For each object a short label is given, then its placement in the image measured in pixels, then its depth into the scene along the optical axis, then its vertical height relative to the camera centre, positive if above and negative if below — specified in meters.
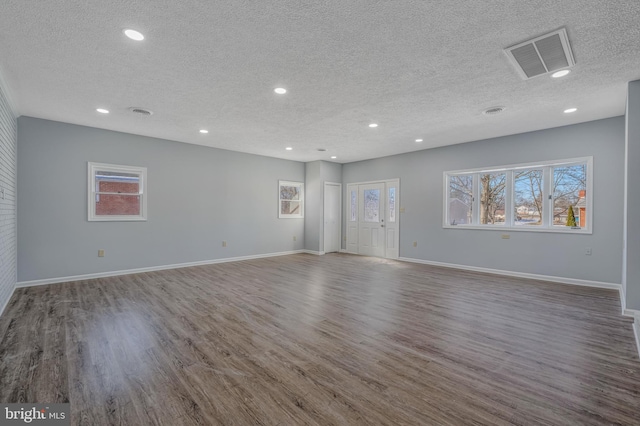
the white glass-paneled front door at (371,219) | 8.16 -0.22
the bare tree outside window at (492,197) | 6.10 +0.33
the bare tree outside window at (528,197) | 5.62 +0.32
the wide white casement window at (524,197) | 5.18 +0.32
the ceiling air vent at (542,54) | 2.56 +1.53
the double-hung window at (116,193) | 5.43 +0.33
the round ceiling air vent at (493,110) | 4.29 +1.55
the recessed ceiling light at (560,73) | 3.14 +1.55
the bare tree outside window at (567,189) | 5.18 +0.44
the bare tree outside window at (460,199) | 6.53 +0.30
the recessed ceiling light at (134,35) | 2.48 +1.53
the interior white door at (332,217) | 8.82 -0.18
